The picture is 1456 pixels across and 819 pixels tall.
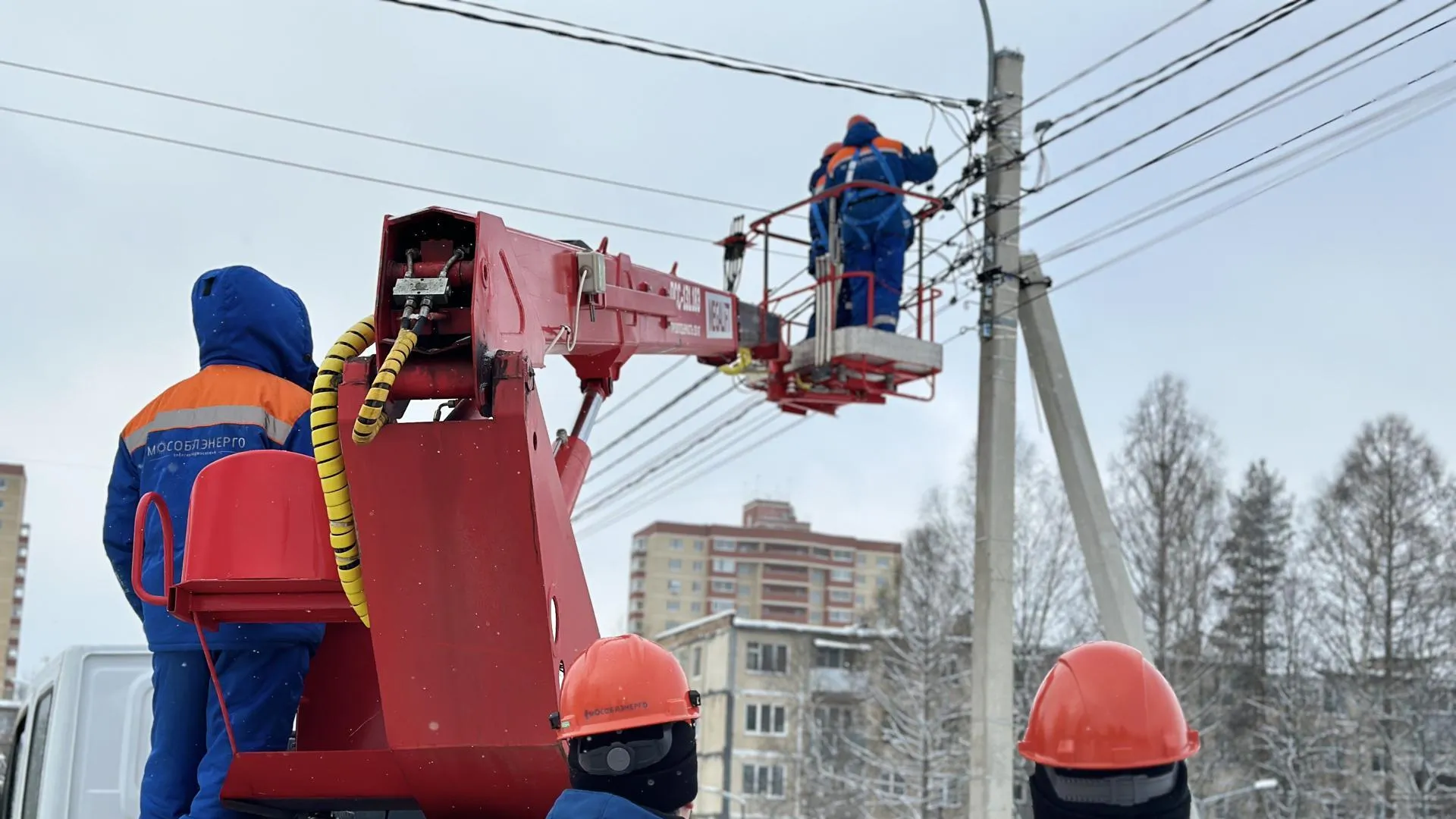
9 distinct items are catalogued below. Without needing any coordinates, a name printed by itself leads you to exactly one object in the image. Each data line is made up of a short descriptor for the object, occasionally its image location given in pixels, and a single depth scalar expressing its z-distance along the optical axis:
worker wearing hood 4.90
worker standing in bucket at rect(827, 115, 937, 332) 11.43
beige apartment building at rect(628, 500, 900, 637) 112.94
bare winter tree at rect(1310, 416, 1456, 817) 32.06
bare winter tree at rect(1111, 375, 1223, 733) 34.41
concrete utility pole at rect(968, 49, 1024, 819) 11.48
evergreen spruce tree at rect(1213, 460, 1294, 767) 38.19
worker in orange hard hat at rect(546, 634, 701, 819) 3.41
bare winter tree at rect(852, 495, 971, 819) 36.12
